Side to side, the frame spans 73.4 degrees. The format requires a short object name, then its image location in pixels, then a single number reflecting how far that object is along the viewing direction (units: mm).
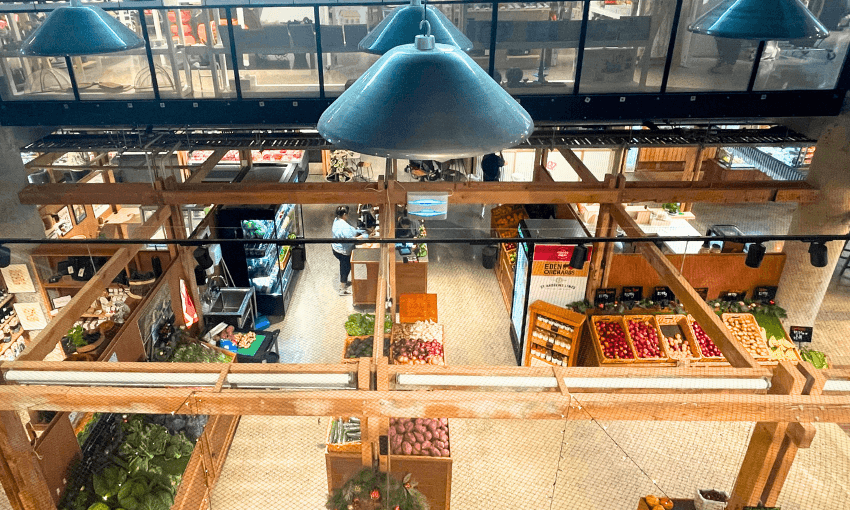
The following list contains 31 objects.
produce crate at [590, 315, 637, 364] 7049
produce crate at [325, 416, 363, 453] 5441
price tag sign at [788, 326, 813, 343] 7758
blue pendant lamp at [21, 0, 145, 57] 3285
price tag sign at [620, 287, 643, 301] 7703
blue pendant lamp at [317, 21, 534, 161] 1637
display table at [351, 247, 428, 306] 9383
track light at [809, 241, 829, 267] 5738
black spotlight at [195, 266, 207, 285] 7625
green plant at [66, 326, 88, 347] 6188
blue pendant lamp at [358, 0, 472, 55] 3260
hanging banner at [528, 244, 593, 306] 7367
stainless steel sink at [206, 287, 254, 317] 8117
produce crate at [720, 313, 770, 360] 7422
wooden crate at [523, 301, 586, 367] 7559
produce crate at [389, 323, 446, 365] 7285
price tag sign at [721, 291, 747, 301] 7988
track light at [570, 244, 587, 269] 6781
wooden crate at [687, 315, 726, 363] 7205
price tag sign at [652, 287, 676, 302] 7734
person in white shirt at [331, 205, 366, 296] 10125
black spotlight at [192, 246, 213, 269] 6259
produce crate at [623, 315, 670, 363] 7132
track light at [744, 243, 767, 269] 6185
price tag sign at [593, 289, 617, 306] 7574
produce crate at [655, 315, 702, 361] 7371
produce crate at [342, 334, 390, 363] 7147
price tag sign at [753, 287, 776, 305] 8031
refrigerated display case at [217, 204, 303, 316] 9023
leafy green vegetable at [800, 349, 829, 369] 7656
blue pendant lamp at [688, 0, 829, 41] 3062
